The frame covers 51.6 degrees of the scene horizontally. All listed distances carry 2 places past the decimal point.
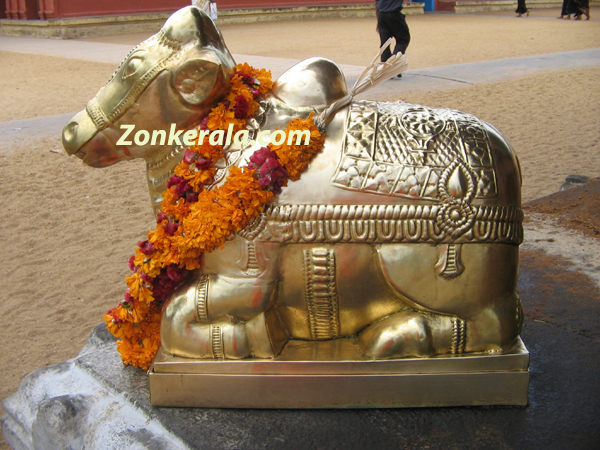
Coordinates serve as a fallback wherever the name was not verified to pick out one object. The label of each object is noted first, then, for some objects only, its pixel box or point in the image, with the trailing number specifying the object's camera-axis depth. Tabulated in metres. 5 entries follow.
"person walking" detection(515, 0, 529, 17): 20.01
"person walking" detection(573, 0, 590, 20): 17.77
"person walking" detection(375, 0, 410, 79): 8.48
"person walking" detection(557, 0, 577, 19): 18.04
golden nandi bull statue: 1.70
